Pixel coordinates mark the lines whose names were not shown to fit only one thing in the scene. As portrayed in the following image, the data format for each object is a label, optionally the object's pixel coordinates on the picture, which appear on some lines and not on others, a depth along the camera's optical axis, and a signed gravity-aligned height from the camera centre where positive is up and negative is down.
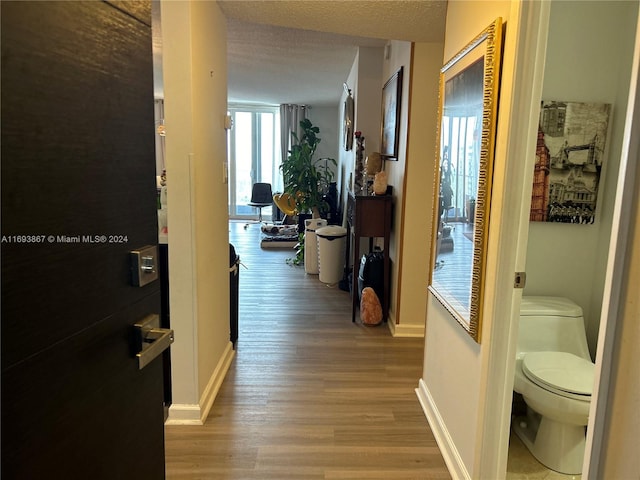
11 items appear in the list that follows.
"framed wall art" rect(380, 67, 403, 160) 3.45 +0.64
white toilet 1.81 -0.77
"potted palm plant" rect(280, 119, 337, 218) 6.09 +0.08
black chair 9.09 -0.17
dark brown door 0.66 -0.09
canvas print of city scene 2.18 +0.18
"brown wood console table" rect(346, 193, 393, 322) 3.55 -0.23
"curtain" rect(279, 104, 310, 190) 8.90 +1.41
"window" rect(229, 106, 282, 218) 9.43 +0.81
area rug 7.02 -0.80
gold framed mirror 1.55 +0.08
